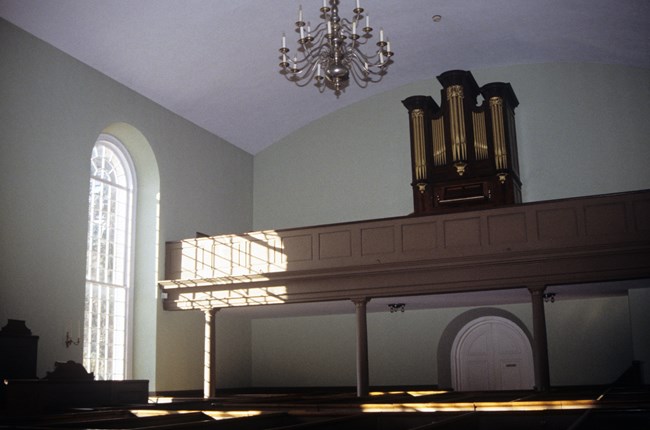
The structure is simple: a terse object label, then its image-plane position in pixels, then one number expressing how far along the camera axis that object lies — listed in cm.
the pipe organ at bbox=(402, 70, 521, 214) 1426
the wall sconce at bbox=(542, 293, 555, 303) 1380
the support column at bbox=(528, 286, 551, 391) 1195
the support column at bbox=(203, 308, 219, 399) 1463
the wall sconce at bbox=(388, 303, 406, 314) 1490
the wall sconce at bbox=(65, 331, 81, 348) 1286
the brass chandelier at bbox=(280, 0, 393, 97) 856
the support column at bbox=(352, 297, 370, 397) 1319
